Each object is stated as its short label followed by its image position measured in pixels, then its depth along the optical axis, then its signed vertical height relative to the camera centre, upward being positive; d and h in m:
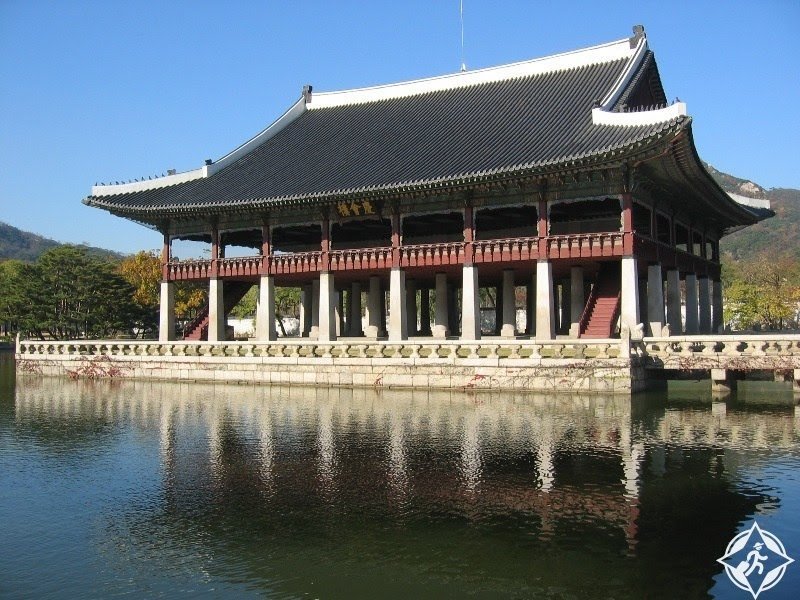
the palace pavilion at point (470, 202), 34.00 +7.11
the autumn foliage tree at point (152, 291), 75.38 +4.86
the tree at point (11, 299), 68.12 +3.59
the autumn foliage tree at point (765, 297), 64.00 +3.57
